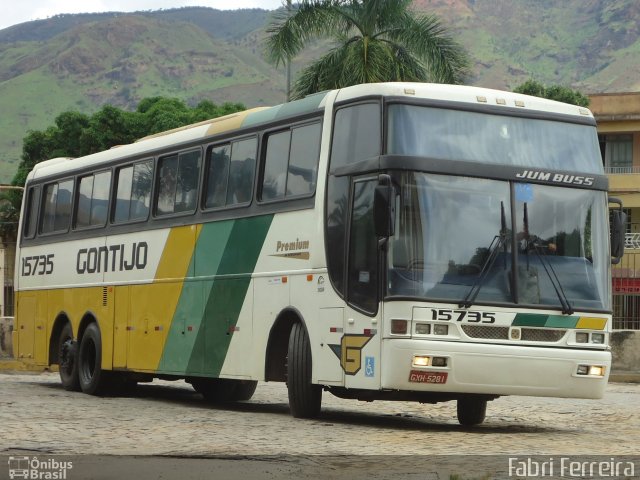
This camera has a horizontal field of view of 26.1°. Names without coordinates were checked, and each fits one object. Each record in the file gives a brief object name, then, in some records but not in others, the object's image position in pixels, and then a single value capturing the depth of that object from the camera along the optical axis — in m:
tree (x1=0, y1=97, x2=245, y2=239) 72.62
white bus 14.00
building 60.47
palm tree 34.06
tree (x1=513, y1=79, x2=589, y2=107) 71.47
